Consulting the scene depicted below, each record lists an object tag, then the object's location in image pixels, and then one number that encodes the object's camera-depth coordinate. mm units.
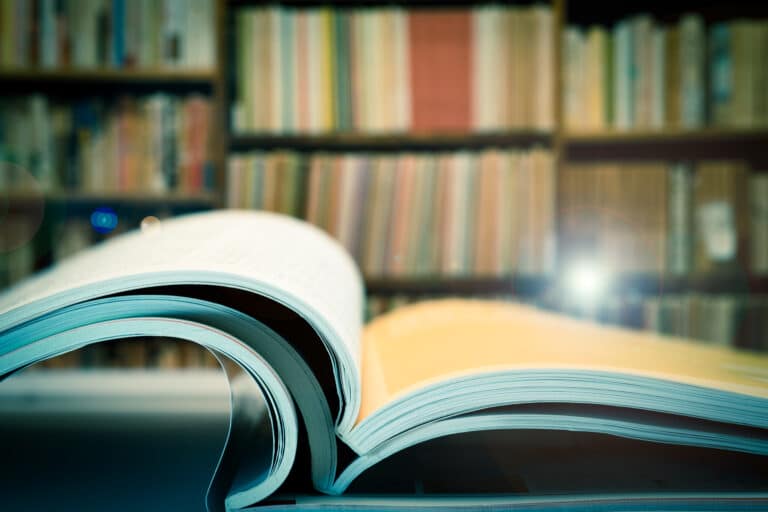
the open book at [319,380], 265
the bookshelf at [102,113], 1203
